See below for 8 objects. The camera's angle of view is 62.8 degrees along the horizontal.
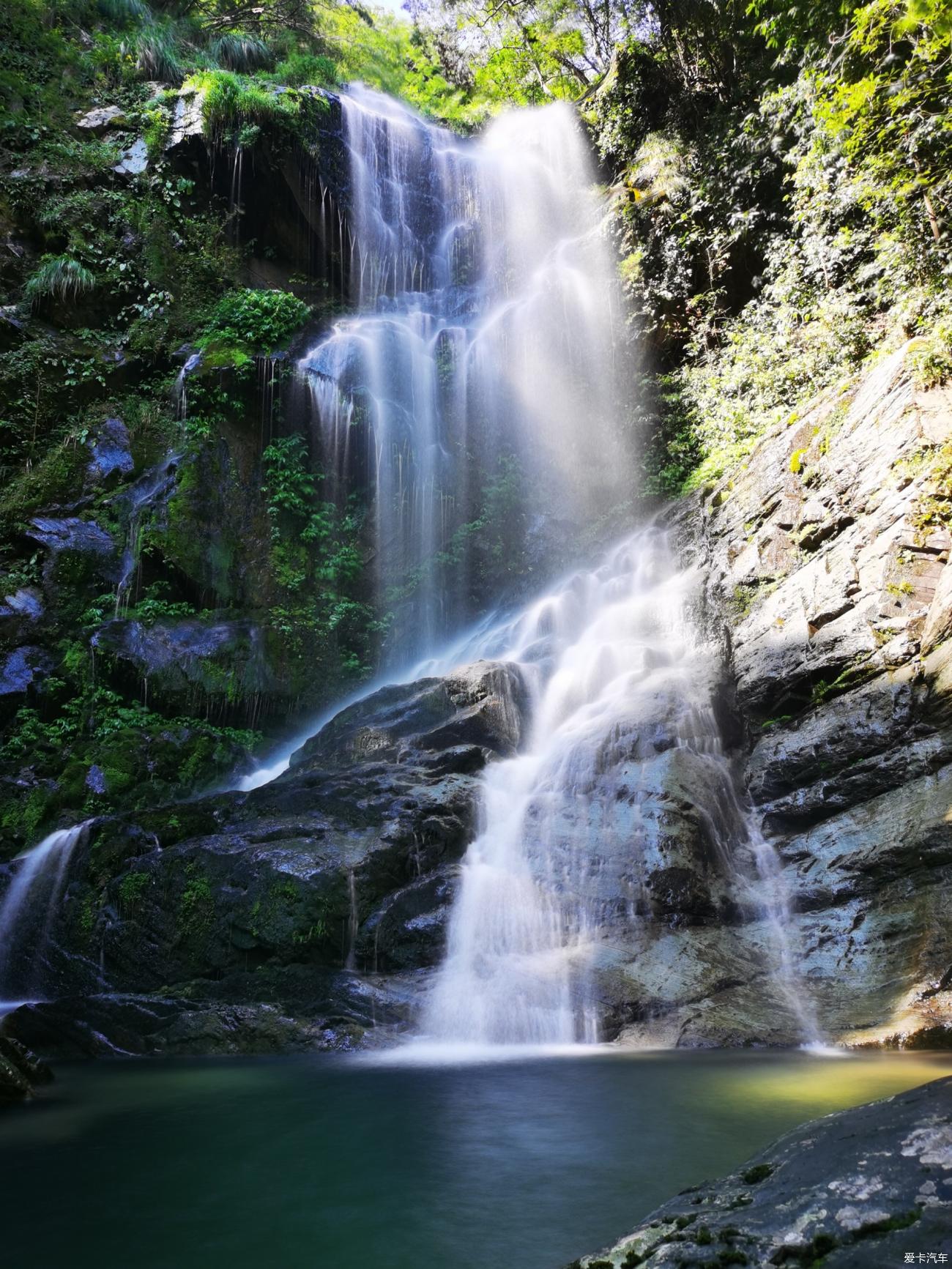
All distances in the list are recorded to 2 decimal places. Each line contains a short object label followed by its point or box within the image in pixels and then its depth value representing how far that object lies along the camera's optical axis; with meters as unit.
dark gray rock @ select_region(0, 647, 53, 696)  12.27
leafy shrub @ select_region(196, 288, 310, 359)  16.78
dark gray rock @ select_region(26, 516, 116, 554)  13.70
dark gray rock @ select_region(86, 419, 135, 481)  14.72
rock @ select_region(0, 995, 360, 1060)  6.93
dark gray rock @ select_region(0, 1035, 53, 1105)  5.33
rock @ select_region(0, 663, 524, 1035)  7.17
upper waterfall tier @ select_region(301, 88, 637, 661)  16.06
